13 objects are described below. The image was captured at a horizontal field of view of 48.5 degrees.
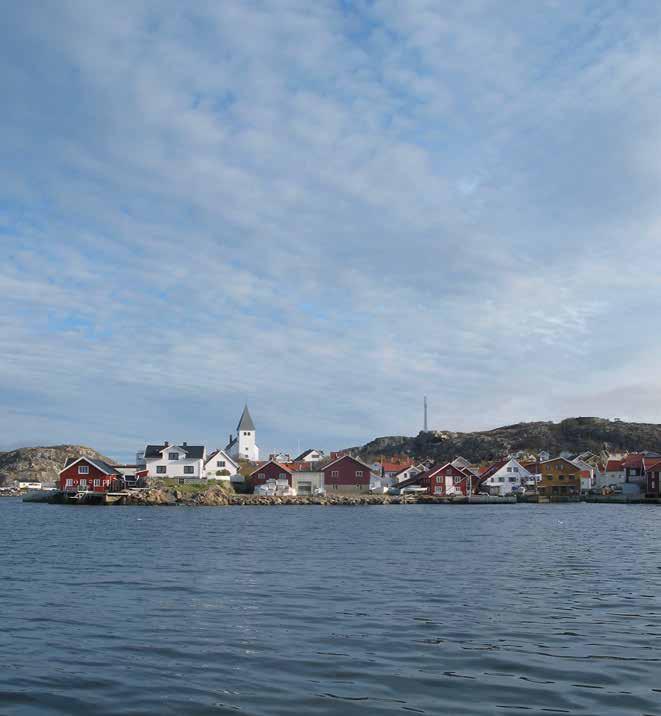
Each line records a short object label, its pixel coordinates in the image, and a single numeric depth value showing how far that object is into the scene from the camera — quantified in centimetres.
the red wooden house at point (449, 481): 10744
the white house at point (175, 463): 9550
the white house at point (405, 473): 12599
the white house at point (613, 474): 11581
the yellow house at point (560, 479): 11431
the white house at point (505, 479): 11300
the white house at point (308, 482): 10173
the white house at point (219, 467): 9806
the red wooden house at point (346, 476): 10338
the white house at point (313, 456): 15008
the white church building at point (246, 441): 13400
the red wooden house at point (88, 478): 9175
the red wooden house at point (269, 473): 9888
